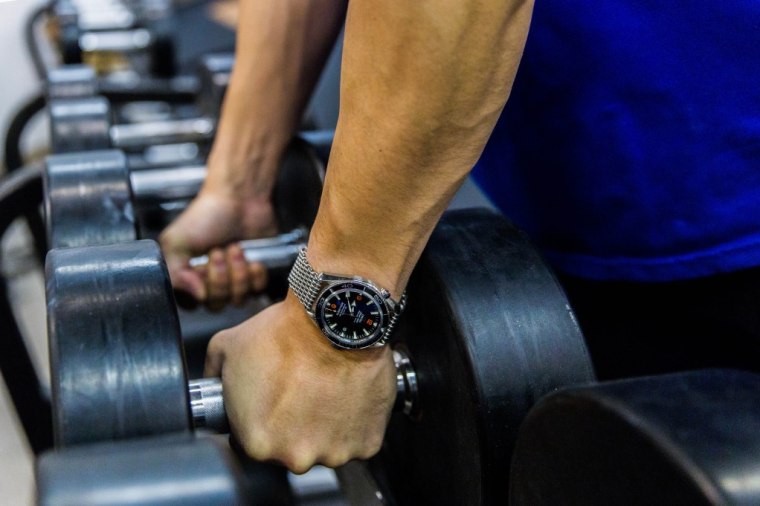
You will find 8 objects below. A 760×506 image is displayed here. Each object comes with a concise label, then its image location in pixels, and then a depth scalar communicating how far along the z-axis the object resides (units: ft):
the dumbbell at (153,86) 4.36
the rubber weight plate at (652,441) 1.31
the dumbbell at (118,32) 5.84
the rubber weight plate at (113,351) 1.69
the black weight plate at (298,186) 2.98
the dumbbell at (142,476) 1.31
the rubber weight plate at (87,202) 2.52
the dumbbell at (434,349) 1.72
